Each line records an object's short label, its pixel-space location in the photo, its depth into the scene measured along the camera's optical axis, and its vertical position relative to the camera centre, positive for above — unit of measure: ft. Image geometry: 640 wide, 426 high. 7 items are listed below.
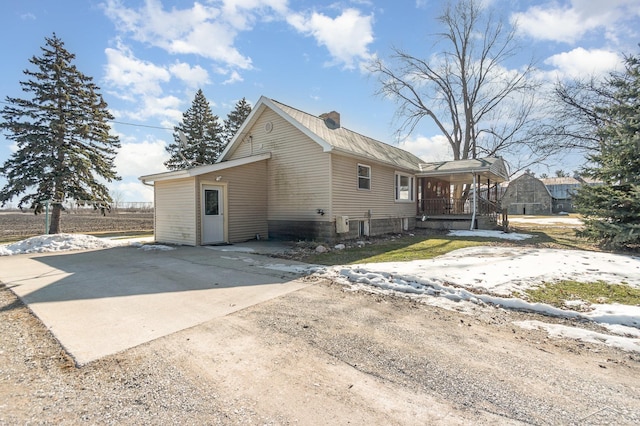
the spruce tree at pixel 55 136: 49.37 +12.94
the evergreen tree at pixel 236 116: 91.20 +28.43
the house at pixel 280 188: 37.06 +3.15
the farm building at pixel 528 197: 156.87 +6.82
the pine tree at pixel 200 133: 81.05 +21.10
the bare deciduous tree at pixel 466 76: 80.23 +36.83
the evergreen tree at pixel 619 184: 30.32 +2.62
